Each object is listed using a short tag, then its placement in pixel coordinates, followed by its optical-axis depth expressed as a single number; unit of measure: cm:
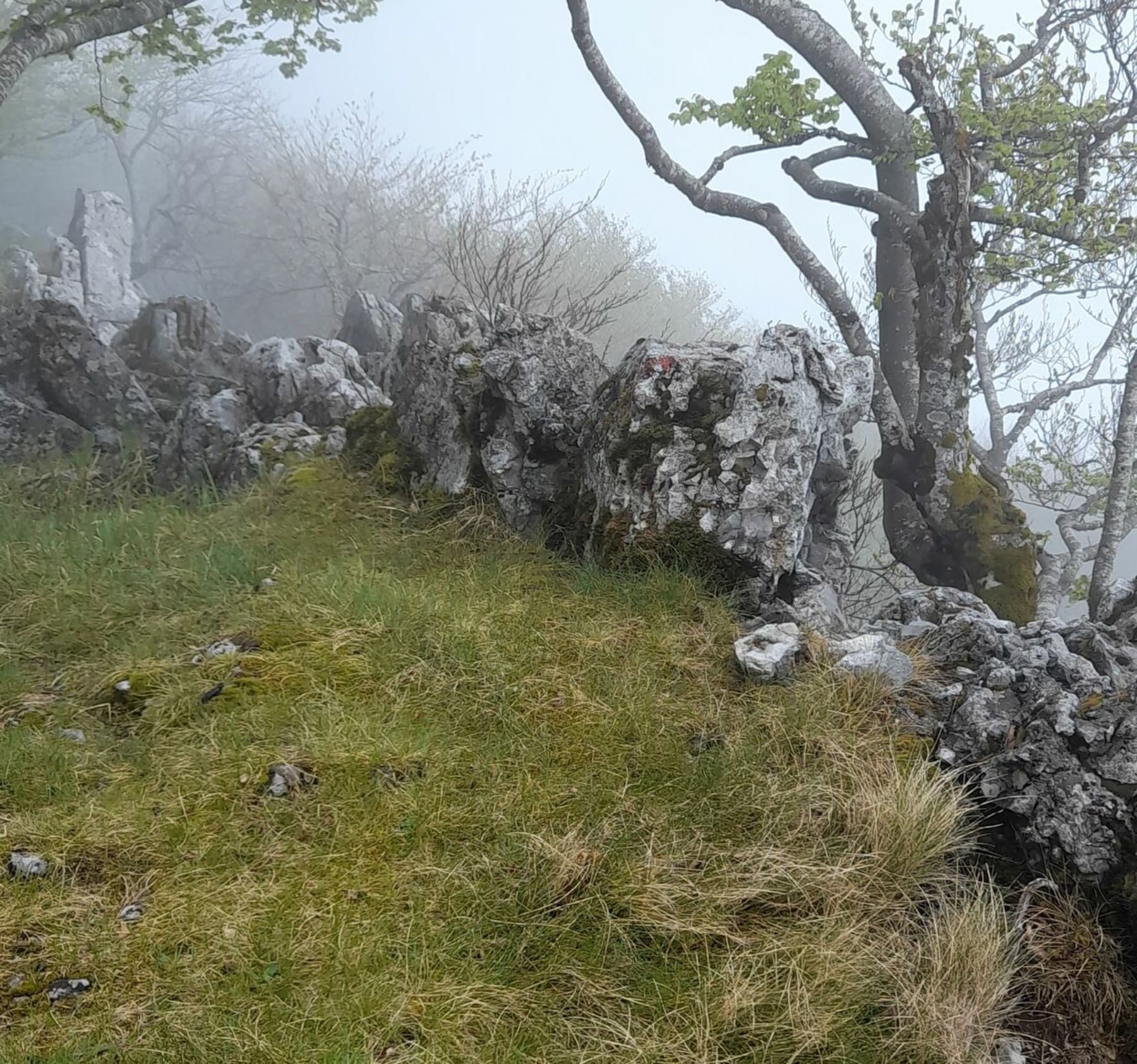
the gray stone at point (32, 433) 753
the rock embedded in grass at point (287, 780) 322
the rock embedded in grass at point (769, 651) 413
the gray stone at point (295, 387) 777
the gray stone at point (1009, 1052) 244
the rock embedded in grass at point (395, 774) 327
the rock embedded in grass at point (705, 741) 364
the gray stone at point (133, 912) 261
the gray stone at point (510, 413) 590
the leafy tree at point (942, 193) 650
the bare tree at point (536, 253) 1116
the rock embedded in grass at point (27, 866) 279
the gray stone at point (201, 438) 715
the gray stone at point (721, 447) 493
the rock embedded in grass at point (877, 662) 406
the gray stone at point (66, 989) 231
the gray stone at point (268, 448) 677
